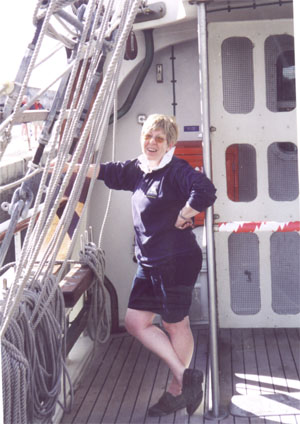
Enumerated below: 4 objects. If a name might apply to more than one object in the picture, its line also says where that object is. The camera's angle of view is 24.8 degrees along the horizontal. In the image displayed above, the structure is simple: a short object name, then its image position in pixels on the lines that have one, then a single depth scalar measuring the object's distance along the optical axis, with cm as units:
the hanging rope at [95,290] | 390
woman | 335
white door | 405
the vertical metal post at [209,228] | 328
